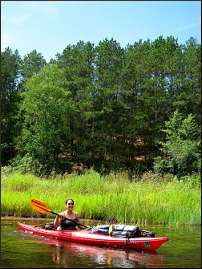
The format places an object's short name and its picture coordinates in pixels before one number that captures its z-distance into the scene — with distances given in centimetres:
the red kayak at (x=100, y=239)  1145
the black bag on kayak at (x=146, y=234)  1171
